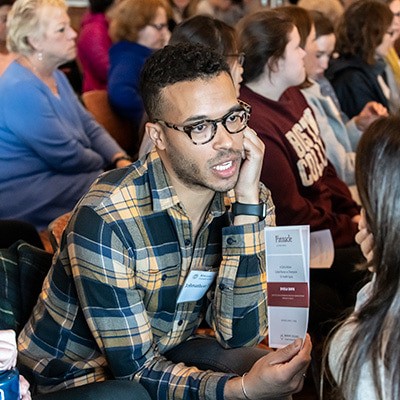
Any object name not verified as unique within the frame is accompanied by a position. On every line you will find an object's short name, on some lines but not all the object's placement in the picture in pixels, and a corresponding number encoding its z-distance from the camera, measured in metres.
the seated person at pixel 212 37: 4.99
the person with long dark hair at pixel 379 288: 2.63
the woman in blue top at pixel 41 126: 5.98
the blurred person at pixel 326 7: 8.38
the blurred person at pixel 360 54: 7.56
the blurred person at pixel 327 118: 5.97
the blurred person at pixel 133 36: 7.88
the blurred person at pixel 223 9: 9.94
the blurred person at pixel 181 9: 8.77
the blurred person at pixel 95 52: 9.20
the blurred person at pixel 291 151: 5.06
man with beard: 3.50
